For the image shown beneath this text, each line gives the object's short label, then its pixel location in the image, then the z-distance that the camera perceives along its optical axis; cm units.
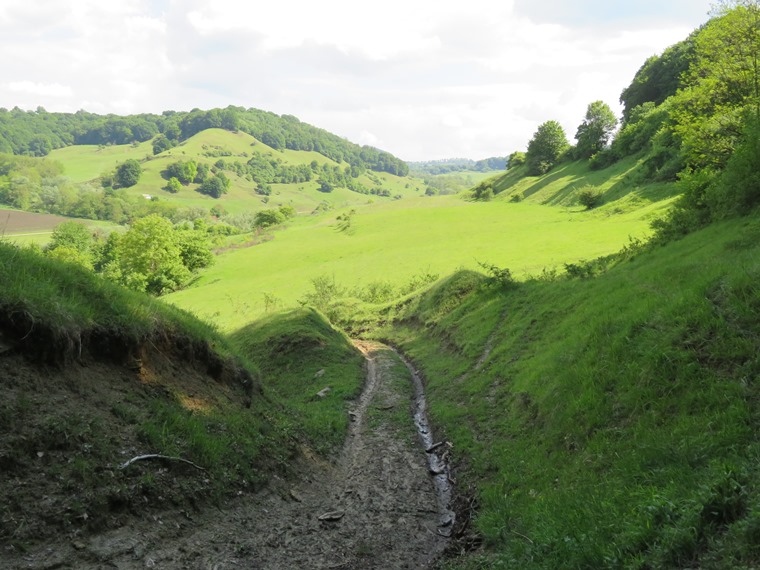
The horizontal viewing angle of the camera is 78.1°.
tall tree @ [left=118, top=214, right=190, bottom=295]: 8150
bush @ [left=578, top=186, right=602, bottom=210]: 8512
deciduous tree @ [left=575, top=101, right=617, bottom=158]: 11888
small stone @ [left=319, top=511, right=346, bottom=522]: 1318
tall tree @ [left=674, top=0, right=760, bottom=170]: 2705
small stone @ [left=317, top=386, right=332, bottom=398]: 2640
